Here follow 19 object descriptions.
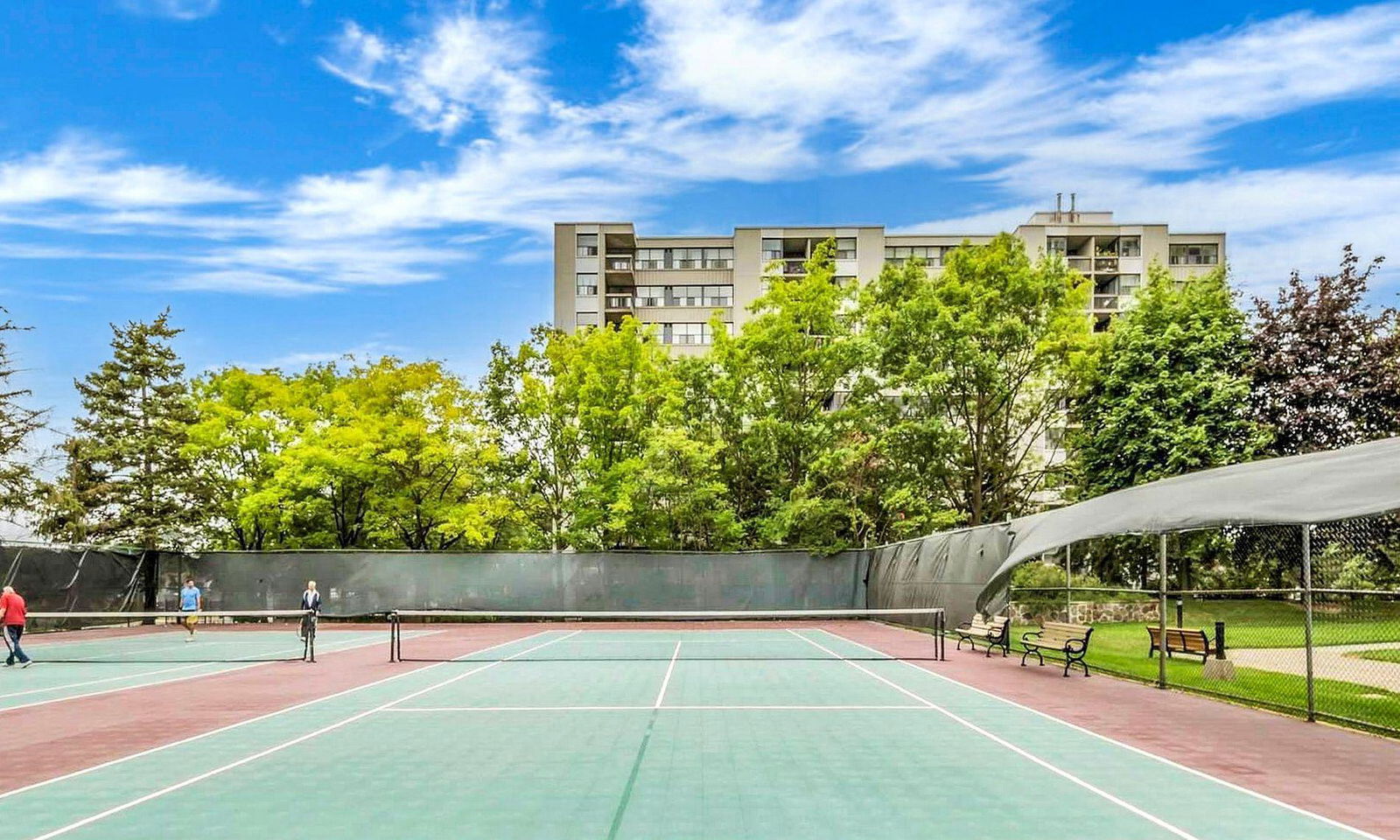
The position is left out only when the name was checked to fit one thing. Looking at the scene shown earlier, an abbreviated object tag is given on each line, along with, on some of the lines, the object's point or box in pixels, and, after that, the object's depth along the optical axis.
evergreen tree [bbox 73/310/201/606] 41.62
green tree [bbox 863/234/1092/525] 38.03
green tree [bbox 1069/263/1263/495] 33.81
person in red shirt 19.83
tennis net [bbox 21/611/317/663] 22.45
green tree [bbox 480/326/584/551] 41.47
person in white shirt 20.89
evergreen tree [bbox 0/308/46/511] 40.97
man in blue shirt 28.53
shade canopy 11.77
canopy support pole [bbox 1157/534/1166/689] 15.04
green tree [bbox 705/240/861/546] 39.97
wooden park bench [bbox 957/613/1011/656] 20.38
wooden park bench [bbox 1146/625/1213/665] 16.75
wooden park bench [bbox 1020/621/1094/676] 17.36
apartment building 68.00
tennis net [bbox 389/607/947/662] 21.78
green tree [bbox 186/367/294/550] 41.30
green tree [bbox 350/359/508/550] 39.06
